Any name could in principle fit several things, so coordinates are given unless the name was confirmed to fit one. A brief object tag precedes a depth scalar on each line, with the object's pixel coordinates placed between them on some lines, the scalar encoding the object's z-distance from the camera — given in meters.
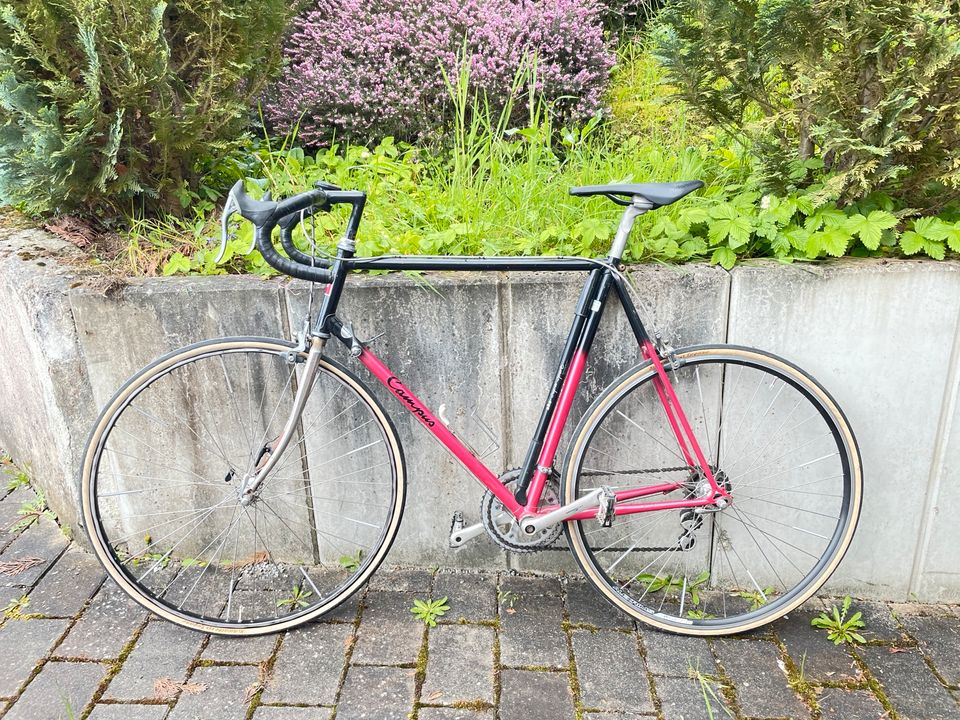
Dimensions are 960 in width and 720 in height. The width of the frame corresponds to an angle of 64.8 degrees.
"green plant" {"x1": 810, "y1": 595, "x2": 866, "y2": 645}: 2.68
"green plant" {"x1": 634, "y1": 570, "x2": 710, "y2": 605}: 2.94
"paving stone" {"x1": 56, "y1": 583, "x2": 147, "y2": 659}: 2.65
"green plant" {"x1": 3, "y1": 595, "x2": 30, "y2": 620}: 2.83
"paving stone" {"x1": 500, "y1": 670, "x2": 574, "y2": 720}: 2.38
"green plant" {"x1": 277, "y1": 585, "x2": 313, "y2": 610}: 2.87
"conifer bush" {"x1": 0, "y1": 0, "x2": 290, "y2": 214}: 2.85
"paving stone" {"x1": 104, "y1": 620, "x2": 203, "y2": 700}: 2.49
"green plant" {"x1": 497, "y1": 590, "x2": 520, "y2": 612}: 2.86
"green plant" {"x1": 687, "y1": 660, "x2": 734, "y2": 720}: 2.39
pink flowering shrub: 4.16
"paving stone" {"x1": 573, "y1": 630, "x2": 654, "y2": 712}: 2.43
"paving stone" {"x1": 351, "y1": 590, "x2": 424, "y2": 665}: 2.62
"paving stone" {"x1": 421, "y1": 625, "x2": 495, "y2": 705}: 2.46
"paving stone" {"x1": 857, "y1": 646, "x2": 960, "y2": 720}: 2.38
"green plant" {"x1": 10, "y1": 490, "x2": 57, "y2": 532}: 3.40
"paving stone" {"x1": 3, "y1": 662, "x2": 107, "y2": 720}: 2.40
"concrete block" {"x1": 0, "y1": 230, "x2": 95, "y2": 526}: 2.83
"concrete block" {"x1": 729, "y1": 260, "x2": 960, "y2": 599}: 2.53
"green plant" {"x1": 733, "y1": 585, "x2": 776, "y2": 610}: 2.88
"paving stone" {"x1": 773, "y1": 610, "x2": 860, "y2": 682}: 2.53
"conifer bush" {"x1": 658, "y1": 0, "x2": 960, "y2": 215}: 2.35
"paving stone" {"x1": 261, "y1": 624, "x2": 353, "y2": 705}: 2.47
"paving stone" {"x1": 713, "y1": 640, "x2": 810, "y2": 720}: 2.39
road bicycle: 2.51
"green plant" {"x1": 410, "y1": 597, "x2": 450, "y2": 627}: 2.80
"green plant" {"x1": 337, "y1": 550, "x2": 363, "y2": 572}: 3.07
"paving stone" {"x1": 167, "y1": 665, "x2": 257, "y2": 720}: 2.40
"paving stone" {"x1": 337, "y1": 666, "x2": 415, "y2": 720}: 2.39
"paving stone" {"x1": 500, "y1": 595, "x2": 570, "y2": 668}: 2.60
